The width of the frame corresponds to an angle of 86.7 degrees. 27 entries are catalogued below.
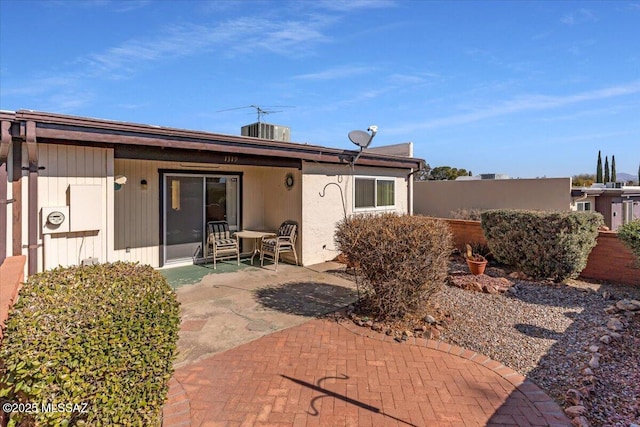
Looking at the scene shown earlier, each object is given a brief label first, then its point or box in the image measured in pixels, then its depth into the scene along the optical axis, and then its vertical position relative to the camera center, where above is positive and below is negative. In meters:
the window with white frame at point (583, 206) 16.17 +0.14
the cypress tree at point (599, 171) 36.35 +4.14
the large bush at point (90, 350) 2.13 -0.95
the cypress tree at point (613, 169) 36.72 +4.35
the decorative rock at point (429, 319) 5.17 -1.70
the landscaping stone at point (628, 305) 5.74 -1.66
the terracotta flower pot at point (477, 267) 8.30 -1.43
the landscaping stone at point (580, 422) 2.94 -1.87
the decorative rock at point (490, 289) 7.03 -1.69
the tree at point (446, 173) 35.28 +3.79
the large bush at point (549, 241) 7.62 -0.75
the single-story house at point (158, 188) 5.43 +0.46
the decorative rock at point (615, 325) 4.96 -1.74
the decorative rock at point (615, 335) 4.70 -1.77
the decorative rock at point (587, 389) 3.41 -1.85
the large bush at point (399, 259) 5.07 -0.78
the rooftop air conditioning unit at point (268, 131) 11.58 +2.68
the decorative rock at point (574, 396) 3.27 -1.85
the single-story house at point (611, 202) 15.79 +0.35
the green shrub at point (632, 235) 6.23 -0.49
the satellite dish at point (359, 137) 9.60 +2.01
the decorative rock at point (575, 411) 3.08 -1.86
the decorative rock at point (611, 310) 5.80 -1.74
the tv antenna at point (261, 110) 13.56 +4.03
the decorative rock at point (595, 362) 3.98 -1.82
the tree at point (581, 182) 24.52 +2.00
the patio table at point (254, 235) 8.88 -0.71
